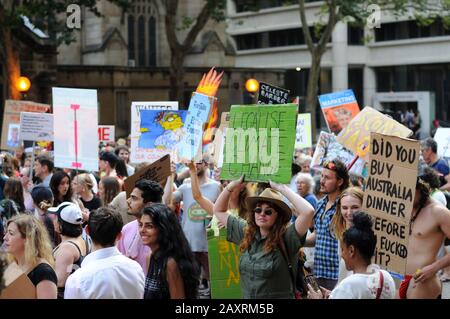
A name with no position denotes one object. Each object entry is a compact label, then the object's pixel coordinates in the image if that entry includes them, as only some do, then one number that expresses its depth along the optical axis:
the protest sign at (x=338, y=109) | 13.34
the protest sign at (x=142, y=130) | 11.27
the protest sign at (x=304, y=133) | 16.14
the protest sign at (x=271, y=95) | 8.68
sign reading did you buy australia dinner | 6.62
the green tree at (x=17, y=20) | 25.20
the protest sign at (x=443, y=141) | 13.35
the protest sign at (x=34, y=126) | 13.52
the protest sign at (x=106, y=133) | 17.39
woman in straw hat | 6.16
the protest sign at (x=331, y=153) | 10.73
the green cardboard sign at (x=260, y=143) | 6.74
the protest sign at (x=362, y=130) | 9.64
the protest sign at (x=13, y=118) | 16.94
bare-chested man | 7.00
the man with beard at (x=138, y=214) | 7.42
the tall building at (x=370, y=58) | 53.12
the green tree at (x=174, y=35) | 29.00
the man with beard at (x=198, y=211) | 10.66
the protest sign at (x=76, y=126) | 10.90
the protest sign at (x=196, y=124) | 9.66
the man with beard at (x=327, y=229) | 7.61
